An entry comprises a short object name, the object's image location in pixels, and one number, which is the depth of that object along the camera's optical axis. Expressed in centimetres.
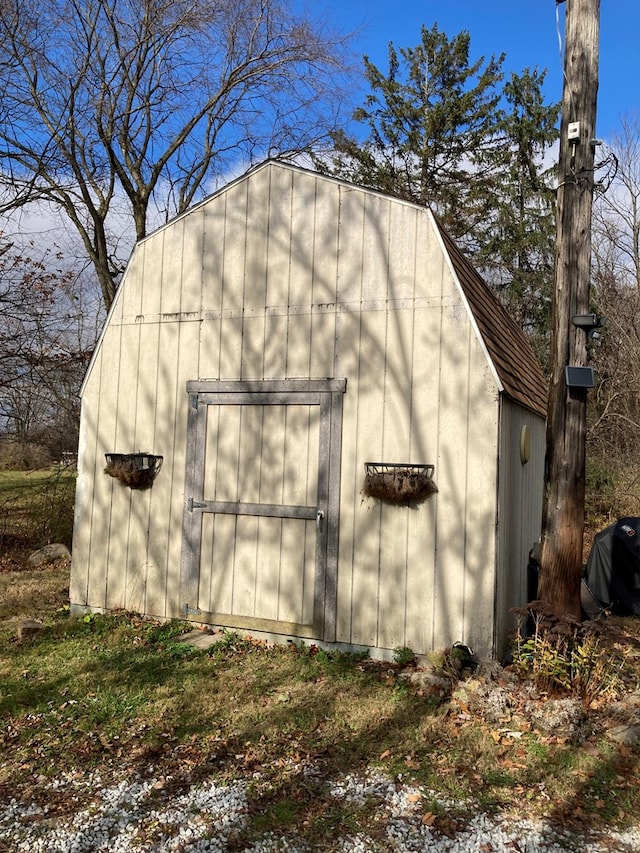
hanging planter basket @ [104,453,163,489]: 619
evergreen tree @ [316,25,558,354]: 1852
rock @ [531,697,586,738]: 404
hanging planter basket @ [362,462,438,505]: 510
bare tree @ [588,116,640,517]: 1462
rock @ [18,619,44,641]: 586
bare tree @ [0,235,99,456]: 1066
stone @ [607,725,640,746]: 394
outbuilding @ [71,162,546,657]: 514
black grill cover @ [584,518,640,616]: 750
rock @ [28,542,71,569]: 976
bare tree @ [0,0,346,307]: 1191
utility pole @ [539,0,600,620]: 491
